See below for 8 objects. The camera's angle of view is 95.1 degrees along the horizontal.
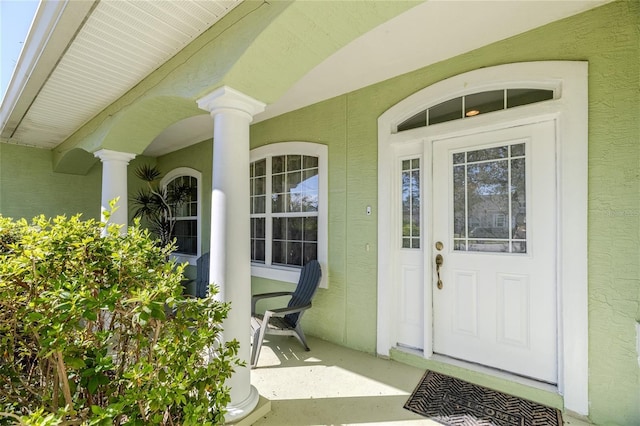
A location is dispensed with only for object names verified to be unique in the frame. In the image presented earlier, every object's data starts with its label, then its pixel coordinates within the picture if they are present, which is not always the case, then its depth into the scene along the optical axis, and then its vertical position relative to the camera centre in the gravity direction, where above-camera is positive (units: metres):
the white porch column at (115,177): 3.61 +0.45
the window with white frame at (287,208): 3.67 +0.06
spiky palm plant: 5.61 +0.23
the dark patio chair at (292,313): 2.96 -1.06
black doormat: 2.11 -1.51
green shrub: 1.06 -0.51
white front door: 2.34 -0.33
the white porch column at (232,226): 2.06 -0.10
